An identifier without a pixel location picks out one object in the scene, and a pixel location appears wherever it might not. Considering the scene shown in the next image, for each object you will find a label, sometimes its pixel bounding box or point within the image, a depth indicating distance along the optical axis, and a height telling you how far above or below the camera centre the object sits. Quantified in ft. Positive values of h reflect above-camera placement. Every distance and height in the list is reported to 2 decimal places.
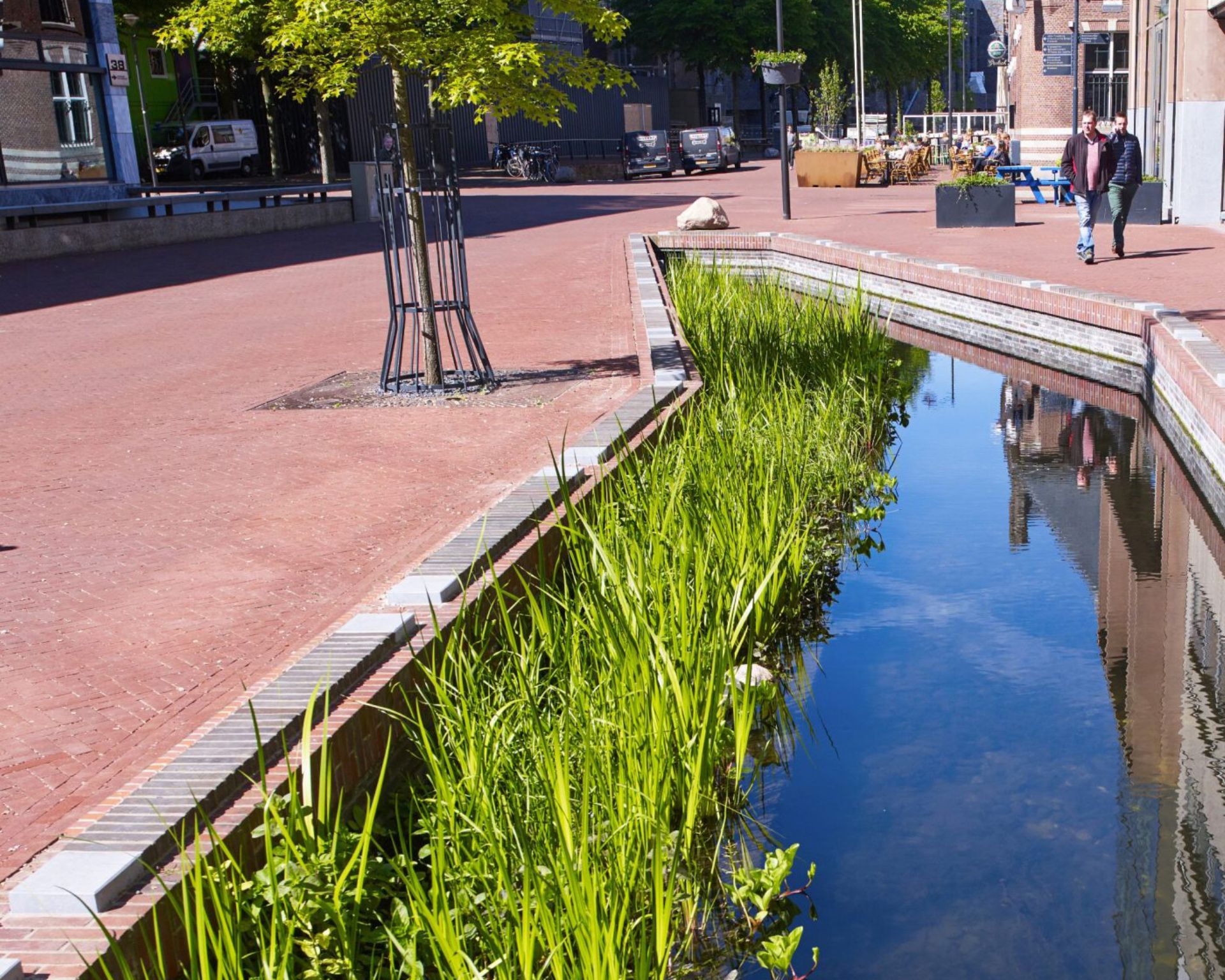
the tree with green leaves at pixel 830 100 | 127.85 +3.23
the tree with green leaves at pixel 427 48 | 29.99 +2.52
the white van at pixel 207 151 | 150.61 +3.39
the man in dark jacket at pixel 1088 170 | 52.39 -1.88
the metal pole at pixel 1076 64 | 115.85 +4.40
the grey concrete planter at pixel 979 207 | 70.23 -3.79
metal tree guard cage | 31.09 -1.36
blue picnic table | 83.41 -3.46
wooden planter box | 113.91 -2.37
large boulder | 73.31 -3.45
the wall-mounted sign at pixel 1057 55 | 126.00 +5.57
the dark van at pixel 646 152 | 150.51 -0.19
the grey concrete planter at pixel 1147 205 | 67.87 -4.15
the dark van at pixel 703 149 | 153.69 -0.29
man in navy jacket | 52.54 -2.28
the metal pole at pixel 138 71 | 124.06 +10.23
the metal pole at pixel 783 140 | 73.95 +0.02
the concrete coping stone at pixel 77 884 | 9.61 -4.50
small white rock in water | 17.56 -6.50
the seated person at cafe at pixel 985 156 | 98.48 -2.17
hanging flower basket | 72.13 +3.34
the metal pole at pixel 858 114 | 153.06 +2.33
